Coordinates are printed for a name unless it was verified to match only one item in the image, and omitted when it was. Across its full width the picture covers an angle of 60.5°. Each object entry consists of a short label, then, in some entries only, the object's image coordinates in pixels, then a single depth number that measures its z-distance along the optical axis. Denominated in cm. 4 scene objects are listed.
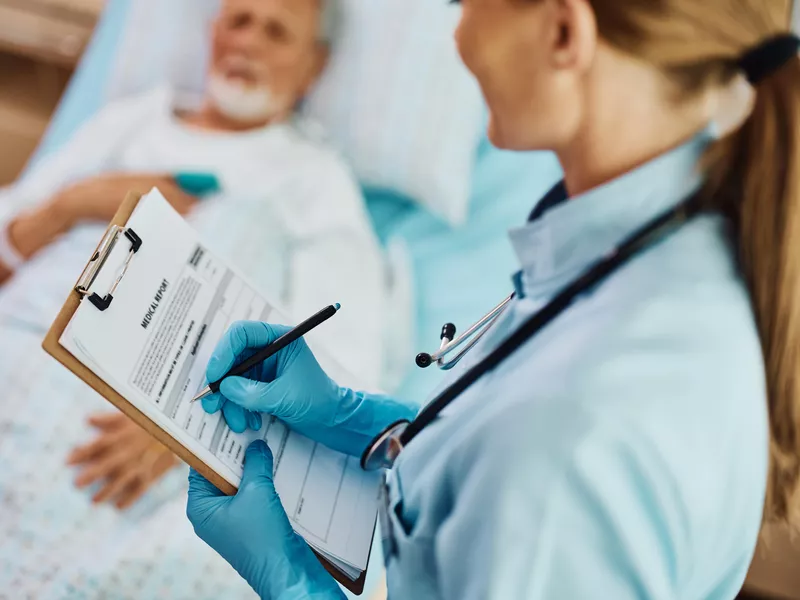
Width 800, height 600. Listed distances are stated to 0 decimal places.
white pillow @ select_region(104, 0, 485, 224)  142
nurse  46
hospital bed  121
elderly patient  102
